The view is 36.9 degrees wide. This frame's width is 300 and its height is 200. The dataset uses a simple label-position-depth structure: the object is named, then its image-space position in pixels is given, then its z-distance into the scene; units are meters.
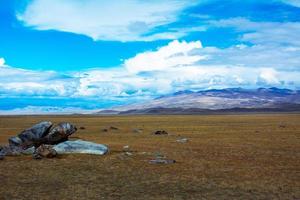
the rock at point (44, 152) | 30.81
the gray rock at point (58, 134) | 36.38
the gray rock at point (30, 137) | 36.03
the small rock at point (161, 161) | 28.97
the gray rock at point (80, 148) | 33.00
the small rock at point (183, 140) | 45.31
